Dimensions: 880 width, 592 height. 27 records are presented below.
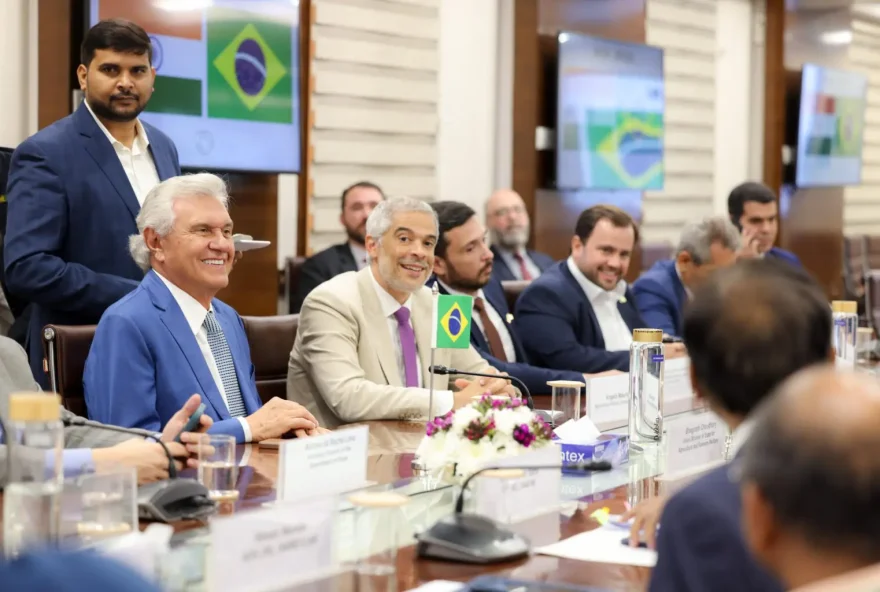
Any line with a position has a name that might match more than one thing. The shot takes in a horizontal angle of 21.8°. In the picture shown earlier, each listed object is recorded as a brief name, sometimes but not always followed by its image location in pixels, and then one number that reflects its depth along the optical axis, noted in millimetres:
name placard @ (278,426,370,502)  3655
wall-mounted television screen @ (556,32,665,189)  13737
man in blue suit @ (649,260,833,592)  2834
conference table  3221
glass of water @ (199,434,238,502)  4026
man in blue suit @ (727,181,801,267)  11816
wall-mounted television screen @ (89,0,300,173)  9471
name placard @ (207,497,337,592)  2912
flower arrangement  4199
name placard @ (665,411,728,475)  4481
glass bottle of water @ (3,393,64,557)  3005
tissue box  4856
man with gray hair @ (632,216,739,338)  9662
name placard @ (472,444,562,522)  3726
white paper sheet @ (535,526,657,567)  3448
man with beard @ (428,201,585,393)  8136
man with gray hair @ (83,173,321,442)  5156
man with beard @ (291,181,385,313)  10608
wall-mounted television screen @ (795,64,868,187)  18434
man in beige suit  6261
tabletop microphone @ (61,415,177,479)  4128
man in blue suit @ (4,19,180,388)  6565
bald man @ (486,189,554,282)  12557
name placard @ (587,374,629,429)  5636
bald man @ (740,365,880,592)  1713
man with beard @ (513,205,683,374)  8405
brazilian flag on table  5258
